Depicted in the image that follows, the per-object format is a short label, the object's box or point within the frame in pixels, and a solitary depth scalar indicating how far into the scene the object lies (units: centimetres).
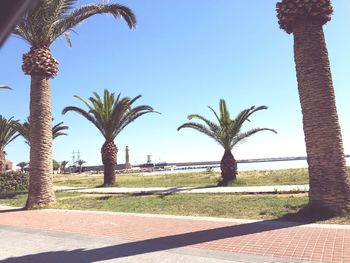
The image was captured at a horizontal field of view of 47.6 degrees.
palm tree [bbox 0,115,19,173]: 3412
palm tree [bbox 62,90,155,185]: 2772
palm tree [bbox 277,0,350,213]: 1016
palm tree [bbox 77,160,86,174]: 14130
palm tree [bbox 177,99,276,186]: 2273
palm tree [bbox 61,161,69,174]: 11774
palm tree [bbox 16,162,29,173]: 12330
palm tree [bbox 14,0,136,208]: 1619
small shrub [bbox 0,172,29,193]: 2664
